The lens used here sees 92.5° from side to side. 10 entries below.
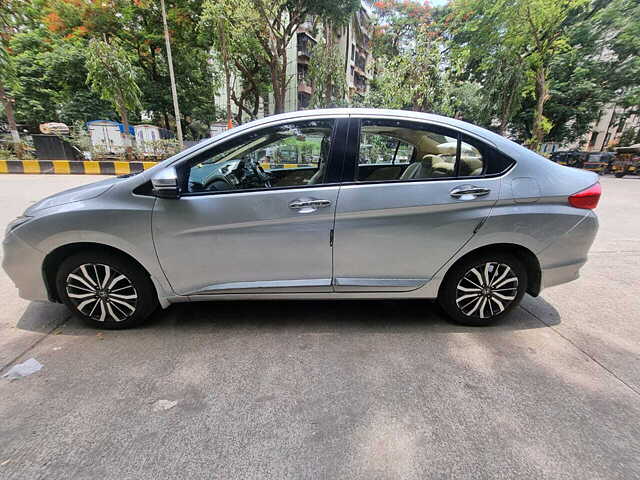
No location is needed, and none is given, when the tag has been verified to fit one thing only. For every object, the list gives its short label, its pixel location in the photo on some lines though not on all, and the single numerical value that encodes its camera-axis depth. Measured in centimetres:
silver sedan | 217
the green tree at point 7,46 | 1247
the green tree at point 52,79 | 1969
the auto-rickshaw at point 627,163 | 2036
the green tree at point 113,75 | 1285
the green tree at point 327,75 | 1599
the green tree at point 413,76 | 1345
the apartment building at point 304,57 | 2666
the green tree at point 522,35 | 1513
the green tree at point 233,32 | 1360
